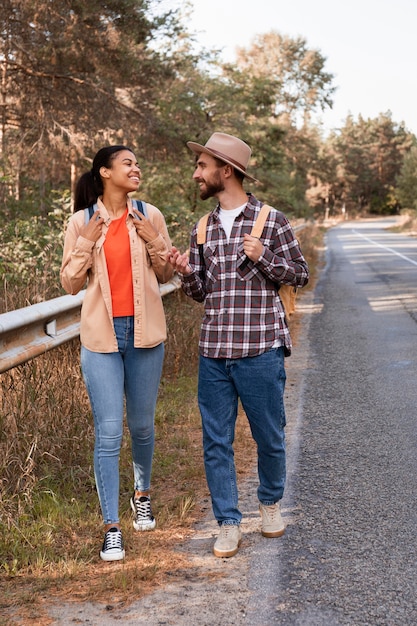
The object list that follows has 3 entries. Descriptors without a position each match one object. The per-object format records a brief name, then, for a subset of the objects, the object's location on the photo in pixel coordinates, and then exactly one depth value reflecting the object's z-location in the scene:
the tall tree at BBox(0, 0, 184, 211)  14.78
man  3.70
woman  3.73
